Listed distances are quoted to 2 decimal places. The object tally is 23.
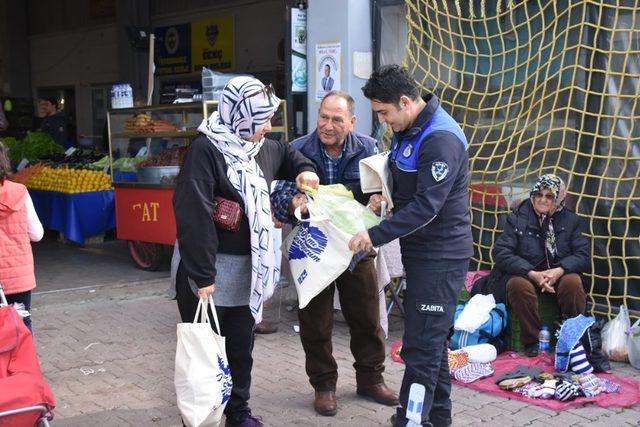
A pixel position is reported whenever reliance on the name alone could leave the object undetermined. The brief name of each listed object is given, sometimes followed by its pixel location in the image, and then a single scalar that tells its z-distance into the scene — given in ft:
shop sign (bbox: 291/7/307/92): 22.49
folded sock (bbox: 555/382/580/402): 14.12
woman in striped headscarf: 10.71
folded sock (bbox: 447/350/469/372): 15.60
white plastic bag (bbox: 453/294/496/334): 16.60
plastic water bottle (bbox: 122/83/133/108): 26.99
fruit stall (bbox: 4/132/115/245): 29.25
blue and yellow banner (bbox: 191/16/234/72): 43.55
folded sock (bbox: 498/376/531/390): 14.61
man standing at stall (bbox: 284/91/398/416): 13.47
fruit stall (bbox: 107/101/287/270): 24.70
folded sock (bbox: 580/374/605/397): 14.34
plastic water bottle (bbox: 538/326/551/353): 16.76
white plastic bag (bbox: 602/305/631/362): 16.35
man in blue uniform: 10.91
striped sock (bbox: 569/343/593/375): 15.29
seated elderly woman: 16.62
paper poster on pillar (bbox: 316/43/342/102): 21.56
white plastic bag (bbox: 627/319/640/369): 15.98
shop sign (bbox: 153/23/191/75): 46.70
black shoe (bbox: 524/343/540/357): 16.76
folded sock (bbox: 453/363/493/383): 15.25
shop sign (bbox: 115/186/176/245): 24.86
